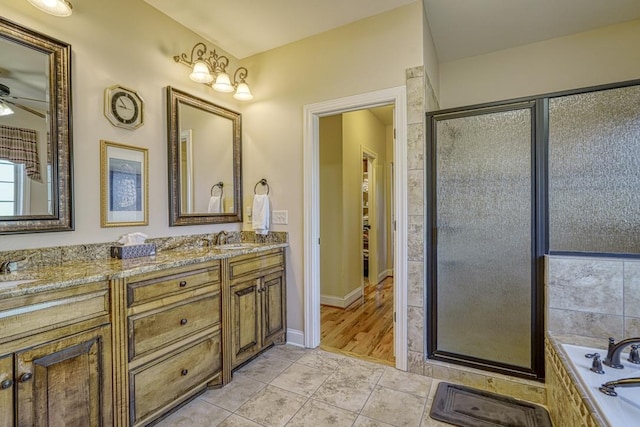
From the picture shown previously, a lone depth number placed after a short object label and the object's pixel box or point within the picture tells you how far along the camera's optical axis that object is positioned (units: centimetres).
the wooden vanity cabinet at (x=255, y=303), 220
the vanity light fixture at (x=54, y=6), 154
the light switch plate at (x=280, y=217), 278
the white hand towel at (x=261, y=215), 277
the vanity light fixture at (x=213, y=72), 233
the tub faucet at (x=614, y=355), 145
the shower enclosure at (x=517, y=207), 177
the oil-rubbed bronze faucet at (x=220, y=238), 271
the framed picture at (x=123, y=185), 195
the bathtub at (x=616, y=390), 112
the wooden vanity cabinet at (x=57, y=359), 116
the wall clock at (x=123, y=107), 197
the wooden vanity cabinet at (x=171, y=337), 158
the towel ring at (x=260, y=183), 287
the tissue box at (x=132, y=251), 191
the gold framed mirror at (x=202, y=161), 236
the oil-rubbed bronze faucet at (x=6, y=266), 150
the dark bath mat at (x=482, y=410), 170
